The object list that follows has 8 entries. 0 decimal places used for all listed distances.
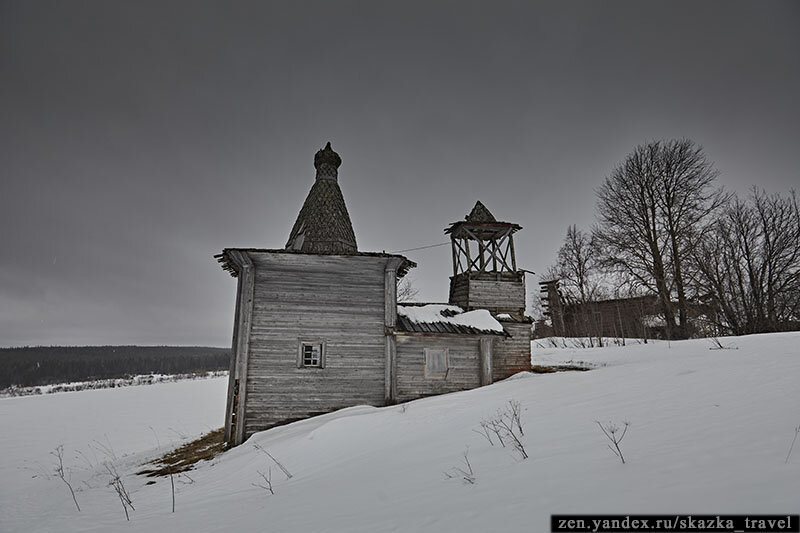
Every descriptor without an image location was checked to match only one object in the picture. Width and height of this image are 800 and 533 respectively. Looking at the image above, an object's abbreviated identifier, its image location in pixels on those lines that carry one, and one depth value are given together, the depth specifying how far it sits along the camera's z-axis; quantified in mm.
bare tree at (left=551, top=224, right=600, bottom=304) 31503
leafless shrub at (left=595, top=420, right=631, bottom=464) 4520
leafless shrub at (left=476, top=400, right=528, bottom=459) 5333
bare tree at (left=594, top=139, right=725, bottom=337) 20125
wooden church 12953
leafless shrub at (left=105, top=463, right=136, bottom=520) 7698
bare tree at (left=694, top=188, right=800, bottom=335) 17297
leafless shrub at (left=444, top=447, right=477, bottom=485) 4368
